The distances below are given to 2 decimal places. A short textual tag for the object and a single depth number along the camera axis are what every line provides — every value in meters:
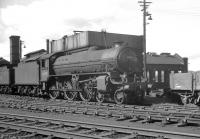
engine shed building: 36.00
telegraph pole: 25.64
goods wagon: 15.44
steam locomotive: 15.06
